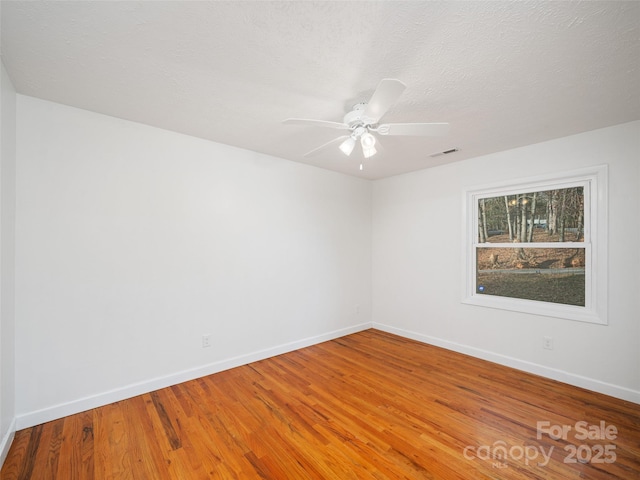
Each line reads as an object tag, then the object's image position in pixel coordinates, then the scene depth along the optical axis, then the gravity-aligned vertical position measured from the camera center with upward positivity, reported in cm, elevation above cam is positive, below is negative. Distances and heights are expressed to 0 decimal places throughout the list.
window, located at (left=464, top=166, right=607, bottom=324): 262 -5
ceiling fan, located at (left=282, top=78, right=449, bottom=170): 152 +79
